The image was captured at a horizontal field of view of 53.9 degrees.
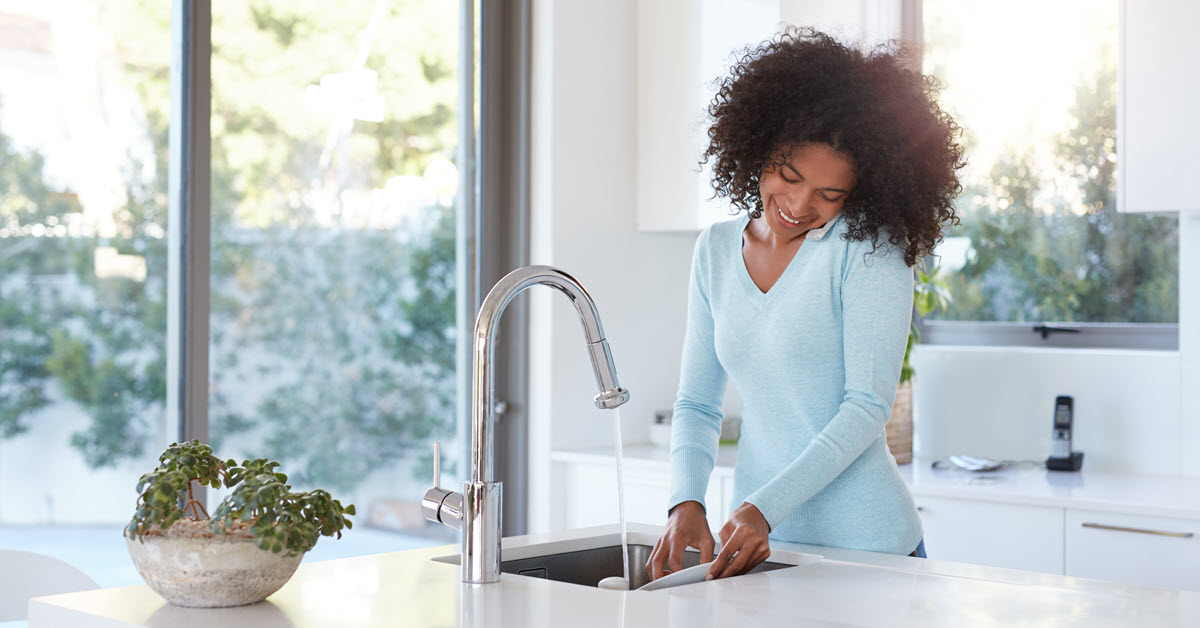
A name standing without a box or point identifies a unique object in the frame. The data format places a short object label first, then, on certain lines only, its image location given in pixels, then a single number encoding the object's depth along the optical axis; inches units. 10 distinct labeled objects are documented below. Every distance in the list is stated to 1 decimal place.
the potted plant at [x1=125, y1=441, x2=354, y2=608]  45.5
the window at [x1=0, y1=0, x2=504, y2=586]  93.7
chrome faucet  51.3
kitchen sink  63.0
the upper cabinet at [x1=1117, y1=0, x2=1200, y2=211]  96.5
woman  63.9
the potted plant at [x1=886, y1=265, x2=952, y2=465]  115.7
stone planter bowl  45.4
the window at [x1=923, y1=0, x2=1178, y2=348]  117.7
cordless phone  109.4
